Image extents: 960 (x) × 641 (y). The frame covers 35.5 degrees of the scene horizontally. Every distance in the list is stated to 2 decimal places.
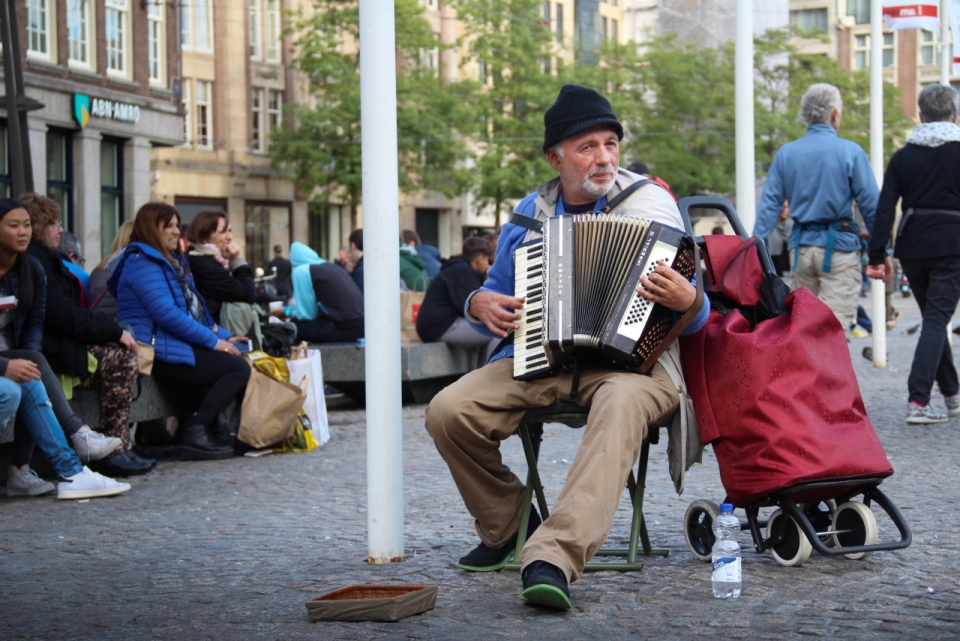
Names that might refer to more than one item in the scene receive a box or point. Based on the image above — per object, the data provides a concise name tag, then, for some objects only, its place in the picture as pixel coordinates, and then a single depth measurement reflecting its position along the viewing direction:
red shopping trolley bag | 4.96
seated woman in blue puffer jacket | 9.32
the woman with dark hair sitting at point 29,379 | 7.68
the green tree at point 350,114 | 45.53
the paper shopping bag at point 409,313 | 13.65
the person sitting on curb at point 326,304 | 12.52
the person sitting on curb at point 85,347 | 8.30
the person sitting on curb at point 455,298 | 12.72
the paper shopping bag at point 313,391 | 10.27
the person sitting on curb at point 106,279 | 9.88
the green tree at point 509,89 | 50.09
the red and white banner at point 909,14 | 16.44
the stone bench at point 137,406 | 8.59
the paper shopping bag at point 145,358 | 9.11
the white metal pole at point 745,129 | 10.32
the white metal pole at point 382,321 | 5.37
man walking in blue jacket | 9.30
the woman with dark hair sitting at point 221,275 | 10.30
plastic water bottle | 4.66
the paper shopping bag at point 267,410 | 9.61
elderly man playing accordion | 4.60
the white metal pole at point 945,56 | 24.89
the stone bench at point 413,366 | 12.31
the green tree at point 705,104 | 53.28
